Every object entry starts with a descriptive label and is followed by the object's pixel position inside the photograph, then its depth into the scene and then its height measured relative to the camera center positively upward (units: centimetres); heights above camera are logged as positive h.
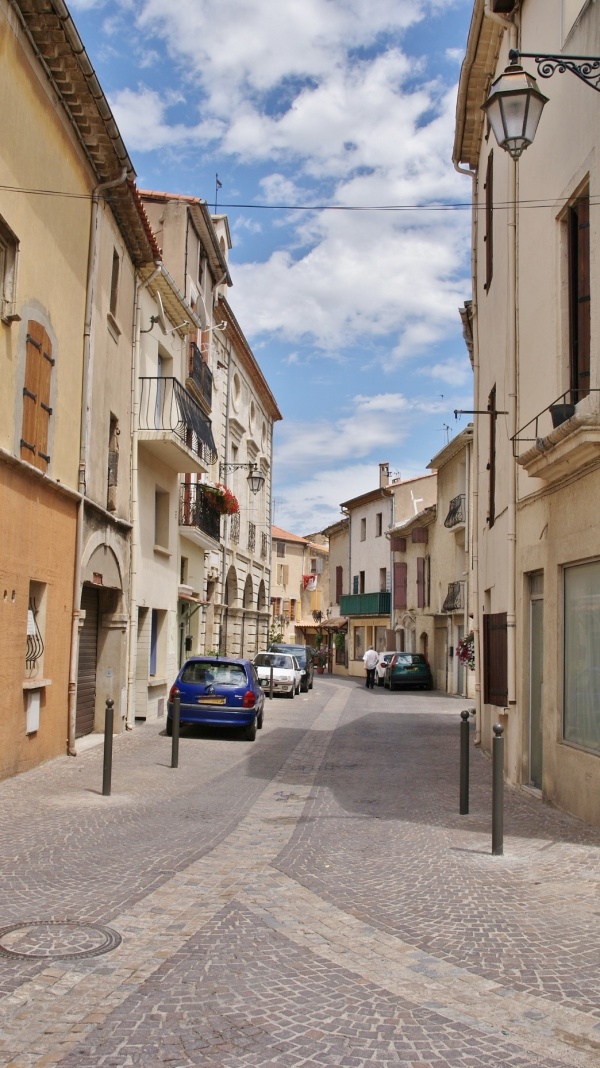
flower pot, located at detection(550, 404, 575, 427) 906 +211
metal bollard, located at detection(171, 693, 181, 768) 1215 -138
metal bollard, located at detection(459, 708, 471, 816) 907 -124
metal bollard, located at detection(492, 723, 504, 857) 745 -131
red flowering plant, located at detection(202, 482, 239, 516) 2325 +320
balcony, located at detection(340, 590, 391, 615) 4906 +143
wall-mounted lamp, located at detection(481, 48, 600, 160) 687 +383
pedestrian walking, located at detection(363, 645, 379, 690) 3594 -113
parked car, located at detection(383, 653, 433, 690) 3591 -151
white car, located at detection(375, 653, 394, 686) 3871 -143
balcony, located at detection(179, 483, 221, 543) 2189 +273
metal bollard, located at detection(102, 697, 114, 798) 967 -132
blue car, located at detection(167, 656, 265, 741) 1573 -111
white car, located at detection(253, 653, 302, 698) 2903 -131
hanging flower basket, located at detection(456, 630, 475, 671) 2091 -38
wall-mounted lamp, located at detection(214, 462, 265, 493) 2822 +441
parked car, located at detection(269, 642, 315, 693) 3344 -99
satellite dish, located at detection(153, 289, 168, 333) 1895 +618
